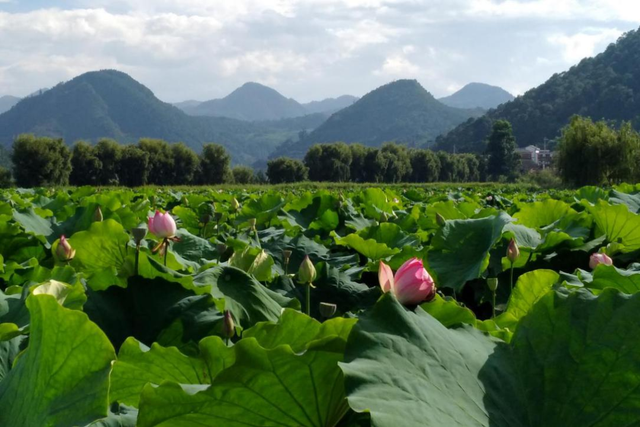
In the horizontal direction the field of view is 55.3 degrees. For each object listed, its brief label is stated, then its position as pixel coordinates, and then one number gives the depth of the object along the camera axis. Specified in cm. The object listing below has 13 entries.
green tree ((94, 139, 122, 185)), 5909
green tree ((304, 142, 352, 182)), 7394
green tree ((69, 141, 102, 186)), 5712
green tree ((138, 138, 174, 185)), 6400
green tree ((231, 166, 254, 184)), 7511
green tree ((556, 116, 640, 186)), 3553
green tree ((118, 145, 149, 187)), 6084
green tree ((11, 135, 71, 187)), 4666
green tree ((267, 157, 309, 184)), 7031
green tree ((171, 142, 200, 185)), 6575
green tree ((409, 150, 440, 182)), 8375
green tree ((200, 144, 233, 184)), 6788
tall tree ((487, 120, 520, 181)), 8969
